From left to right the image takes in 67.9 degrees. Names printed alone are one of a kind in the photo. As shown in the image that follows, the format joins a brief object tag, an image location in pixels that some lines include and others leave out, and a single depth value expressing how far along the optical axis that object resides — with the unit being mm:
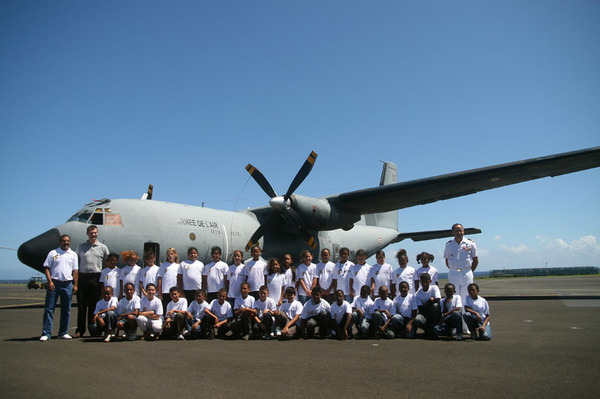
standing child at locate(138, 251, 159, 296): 9070
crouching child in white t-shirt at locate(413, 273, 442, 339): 7871
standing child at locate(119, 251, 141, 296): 8945
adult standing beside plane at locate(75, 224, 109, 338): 8578
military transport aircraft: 12945
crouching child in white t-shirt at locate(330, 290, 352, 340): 7887
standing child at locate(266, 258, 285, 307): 9078
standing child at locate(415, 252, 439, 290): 9078
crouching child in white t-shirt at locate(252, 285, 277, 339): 8070
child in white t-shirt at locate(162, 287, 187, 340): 7938
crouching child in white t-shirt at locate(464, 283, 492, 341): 7357
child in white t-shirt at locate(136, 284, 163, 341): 7794
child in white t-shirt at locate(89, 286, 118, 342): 7785
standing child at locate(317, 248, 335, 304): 9511
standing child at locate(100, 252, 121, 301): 8734
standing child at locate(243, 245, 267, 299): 9320
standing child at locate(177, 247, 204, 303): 9227
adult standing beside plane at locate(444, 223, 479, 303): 8727
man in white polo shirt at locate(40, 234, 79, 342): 7968
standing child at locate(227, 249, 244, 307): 9203
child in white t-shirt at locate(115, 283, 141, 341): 7770
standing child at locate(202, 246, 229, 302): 9461
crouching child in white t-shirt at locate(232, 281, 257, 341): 8062
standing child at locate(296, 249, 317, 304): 9414
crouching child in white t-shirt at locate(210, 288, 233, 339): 8202
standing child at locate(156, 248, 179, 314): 9055
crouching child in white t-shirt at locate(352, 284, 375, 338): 7934
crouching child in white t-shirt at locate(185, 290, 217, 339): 8031
